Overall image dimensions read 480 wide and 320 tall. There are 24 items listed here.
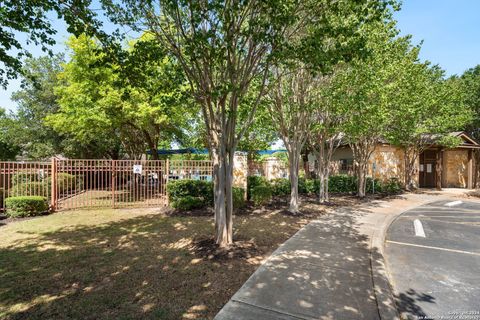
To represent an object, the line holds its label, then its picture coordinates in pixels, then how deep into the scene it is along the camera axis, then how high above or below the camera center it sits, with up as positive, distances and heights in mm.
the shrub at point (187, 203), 9906 -1707
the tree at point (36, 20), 5055 +2979
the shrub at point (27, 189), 10072 -1203
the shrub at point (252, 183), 12273 -1158
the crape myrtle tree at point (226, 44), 4832 +2373
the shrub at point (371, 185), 17328 -1793
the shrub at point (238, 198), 10297 -1549
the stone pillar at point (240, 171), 11906 -521
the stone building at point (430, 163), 20047 -310
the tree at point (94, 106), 11898 +2669
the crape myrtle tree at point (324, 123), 9611 +1622
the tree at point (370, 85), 9180 +2892
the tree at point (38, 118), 21688 +3938
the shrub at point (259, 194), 11453 -1583
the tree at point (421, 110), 12206 +2800
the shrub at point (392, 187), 17641 -1924
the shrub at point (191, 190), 10703 -1289
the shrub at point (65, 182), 13949 -1364
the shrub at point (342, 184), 17188 -1646
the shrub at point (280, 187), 14695 -1596
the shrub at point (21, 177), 10367 -732
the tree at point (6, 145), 17920 +1122
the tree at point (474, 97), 21219 +5255
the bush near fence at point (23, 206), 8797 -1614
